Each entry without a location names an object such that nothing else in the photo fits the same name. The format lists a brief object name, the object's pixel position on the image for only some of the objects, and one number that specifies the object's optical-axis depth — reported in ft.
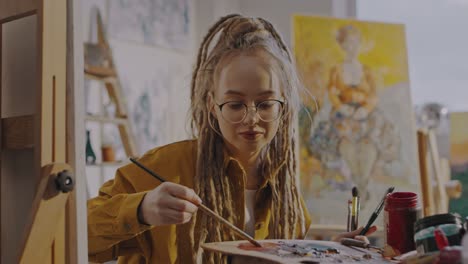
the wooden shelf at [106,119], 7.76
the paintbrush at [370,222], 3.45
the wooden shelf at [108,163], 8.29
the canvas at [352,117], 7.80
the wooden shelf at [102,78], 8.15
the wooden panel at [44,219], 2.41
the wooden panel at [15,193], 2.69
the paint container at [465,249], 1.99
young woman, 3.65
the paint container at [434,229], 2.39
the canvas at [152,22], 9.52
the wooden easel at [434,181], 7.52
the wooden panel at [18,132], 2.61
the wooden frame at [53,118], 2.50
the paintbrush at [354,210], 3.70
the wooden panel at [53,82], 2.52
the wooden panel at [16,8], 2.60
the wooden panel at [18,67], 2.70
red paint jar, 2.93
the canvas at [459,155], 8.22
